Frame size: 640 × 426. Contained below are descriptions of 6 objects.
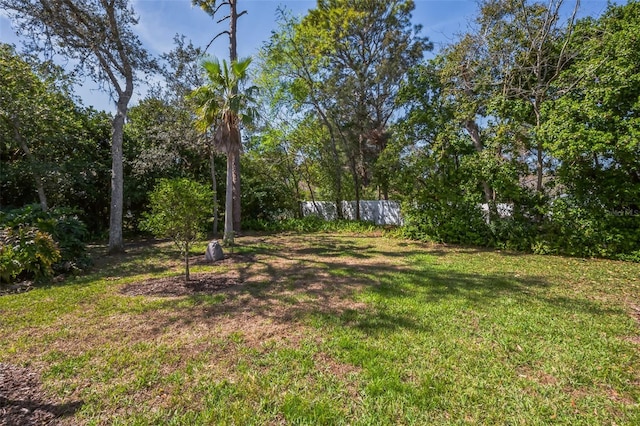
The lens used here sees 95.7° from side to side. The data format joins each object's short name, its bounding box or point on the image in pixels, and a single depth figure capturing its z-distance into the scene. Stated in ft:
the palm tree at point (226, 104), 27.37
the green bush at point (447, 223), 29.71
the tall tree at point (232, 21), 36.35
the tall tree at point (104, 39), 24.99
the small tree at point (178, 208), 16.43
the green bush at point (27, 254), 17.38
